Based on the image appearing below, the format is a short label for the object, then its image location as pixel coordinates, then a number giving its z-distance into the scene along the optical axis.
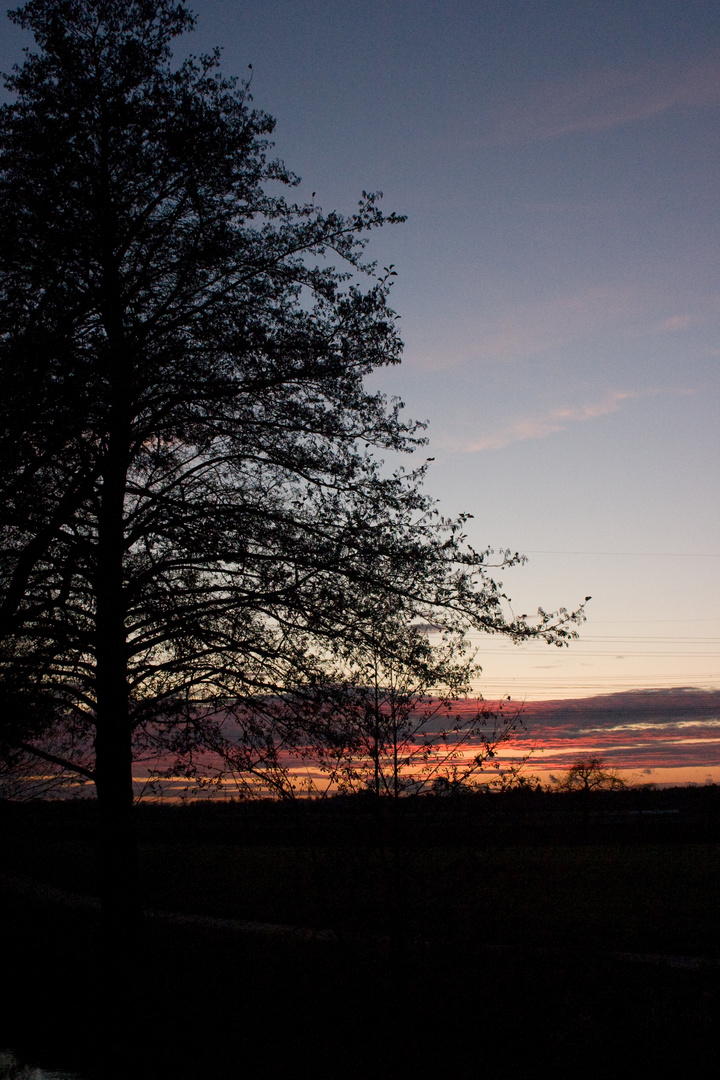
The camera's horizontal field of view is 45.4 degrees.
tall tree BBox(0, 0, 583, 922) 10.51
